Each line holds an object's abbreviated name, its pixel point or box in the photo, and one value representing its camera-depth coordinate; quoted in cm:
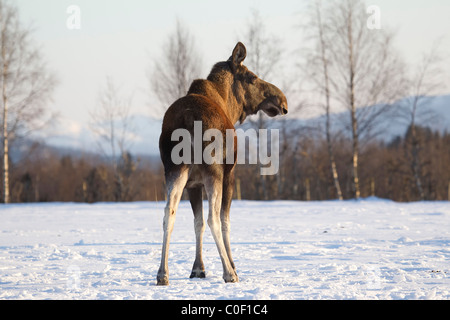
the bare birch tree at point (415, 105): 2689
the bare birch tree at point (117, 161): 2742
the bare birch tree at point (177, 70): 2741
